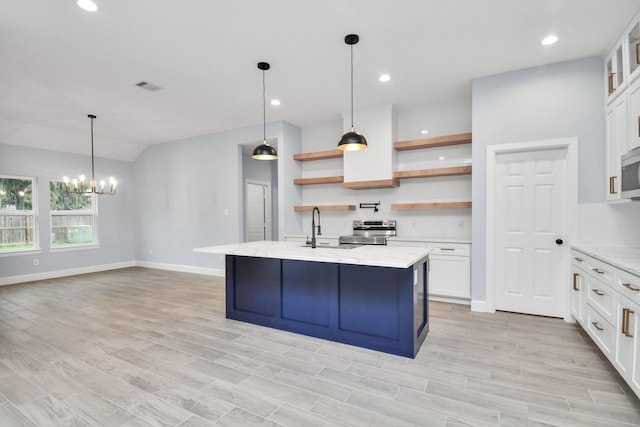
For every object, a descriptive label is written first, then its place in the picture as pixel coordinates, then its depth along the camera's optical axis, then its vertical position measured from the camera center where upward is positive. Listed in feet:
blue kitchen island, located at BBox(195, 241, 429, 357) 8.61 -2.54
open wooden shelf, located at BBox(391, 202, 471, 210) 14.41 +0.23
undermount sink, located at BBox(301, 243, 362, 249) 10.83 -1.24
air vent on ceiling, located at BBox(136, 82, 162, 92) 13.02 +5.35
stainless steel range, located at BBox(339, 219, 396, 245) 15.60 -1.14
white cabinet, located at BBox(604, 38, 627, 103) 9.49 +4.36
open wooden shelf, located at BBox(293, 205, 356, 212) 17.39 +0.18
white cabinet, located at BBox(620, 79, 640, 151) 8.60 +2.55
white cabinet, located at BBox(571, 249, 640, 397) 6.41 -2.54
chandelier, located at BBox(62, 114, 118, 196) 16.70 +1.73
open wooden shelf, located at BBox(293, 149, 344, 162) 17.49 +3.20
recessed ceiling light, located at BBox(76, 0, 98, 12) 7.89 +5.30
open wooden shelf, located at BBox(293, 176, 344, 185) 17.53 +1.79
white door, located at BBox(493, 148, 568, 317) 11.53 -0.83
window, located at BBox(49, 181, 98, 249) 20.85 -0.26
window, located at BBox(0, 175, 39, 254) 18.74 -0.01
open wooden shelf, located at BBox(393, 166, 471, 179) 14.34 +1.82
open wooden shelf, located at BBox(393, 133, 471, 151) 14.38 +3.25
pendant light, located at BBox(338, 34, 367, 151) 10.34 +2.30
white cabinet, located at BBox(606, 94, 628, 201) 9.48 +2.15
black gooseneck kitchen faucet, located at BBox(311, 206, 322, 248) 10.59 -1.08
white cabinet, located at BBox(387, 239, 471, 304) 13.29 -2.63
